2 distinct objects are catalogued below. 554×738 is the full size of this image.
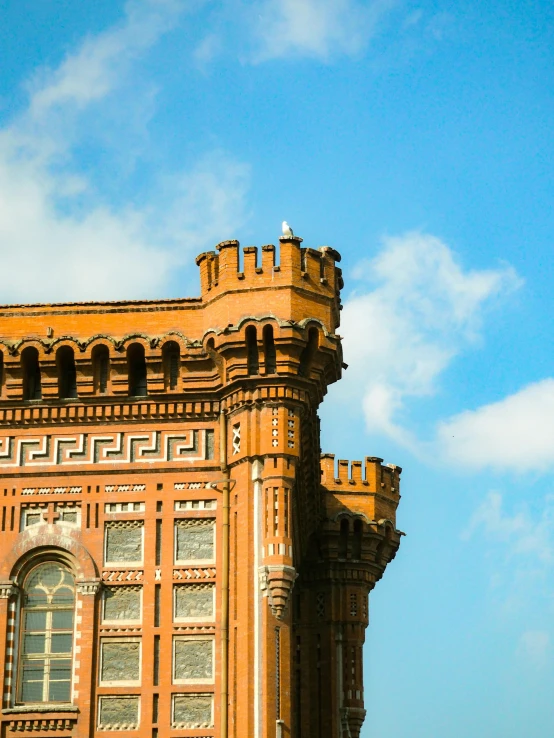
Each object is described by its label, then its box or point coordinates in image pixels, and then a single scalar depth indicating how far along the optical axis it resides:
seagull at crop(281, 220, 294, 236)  32.25
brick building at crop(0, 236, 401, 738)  29.77
